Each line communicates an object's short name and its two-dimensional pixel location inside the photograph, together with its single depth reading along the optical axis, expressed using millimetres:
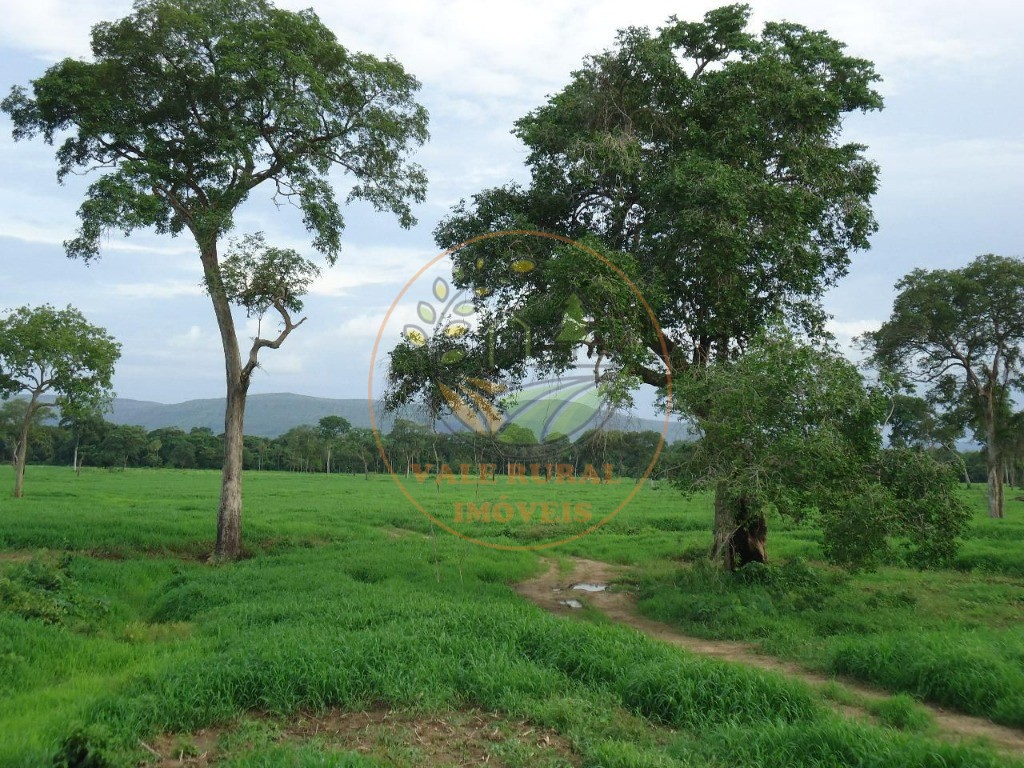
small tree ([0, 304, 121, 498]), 27172
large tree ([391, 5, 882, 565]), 12258
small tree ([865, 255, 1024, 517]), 25469
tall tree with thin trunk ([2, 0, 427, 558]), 14883
